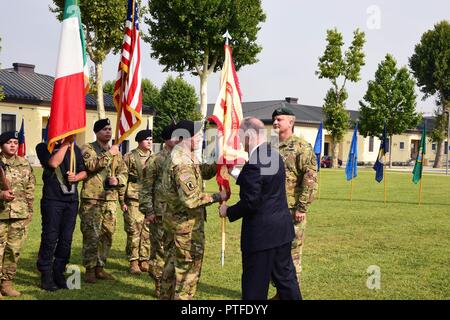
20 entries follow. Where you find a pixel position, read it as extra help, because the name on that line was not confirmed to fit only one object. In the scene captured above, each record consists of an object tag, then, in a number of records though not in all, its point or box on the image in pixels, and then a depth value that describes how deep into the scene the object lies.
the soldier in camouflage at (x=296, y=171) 6.71
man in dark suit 5.05
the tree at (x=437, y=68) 61.59
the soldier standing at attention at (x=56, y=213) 7.07
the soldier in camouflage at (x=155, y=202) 6.94
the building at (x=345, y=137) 66.86
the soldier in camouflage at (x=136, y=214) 8.48
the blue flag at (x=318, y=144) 23.31
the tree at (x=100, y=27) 27.23
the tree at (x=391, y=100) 59.03
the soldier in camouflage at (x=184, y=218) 5.57
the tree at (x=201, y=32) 32.62
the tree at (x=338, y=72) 52.19
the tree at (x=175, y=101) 65.00
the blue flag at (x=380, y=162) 21.33
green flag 20.11
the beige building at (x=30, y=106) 41.50
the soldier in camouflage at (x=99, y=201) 7.68
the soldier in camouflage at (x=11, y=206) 6.77
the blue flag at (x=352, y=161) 21.44
